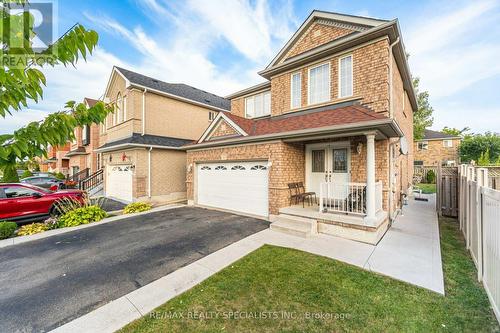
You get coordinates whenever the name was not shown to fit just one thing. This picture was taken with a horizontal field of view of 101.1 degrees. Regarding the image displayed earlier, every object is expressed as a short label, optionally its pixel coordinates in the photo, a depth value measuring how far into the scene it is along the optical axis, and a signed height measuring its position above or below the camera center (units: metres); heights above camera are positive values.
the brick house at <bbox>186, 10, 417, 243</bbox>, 6.75 +1.13
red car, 7.42 -1.29
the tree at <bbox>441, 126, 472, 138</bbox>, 40.20 +7.36
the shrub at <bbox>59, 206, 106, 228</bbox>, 7.97 -1.96
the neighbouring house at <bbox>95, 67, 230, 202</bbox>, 11.88 +2.10
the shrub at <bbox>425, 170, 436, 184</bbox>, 23.03 -1.12
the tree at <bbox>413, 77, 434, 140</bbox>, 26.12 +6.80
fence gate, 8.85 -1.04
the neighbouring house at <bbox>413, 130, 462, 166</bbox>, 28.11 +2.56
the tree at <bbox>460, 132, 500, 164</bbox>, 27.12 +2.70
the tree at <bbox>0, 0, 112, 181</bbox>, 1.43 +0.65
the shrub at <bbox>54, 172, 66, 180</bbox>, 22.01 -0.79
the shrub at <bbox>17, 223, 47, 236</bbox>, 7.00 -2.14
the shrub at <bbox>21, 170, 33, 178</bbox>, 19.92 -0.60
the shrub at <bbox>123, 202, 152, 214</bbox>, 10.02 -1.99
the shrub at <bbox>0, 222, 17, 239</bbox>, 6.55 -1.97
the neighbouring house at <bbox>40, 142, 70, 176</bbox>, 25.50 +0.75
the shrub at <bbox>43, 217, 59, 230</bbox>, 7.54 -2.05
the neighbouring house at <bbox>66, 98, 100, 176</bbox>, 18.36 +1.42
